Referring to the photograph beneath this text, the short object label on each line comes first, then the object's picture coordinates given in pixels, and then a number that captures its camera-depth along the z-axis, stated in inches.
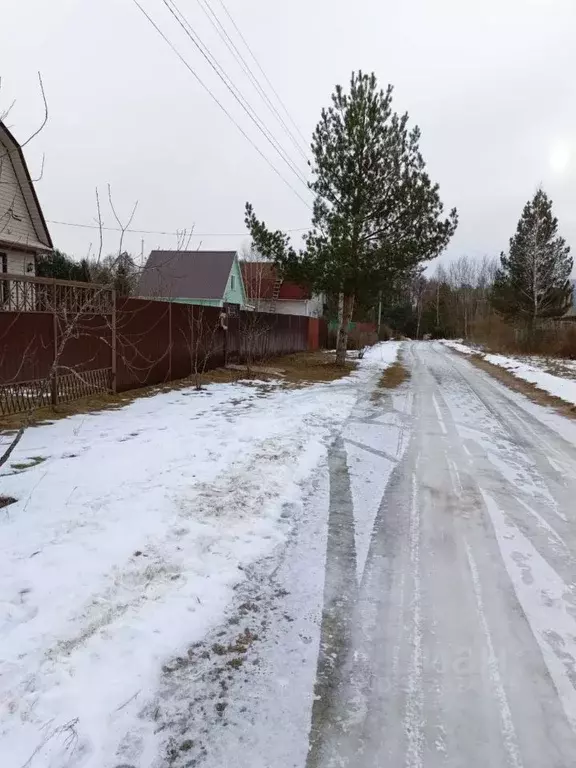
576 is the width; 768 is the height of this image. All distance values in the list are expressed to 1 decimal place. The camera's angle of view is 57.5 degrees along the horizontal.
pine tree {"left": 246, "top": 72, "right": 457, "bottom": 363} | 625.0
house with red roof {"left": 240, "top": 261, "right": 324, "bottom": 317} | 1669.5
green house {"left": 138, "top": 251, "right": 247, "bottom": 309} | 1284.2
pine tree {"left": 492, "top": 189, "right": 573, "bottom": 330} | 1258.6
